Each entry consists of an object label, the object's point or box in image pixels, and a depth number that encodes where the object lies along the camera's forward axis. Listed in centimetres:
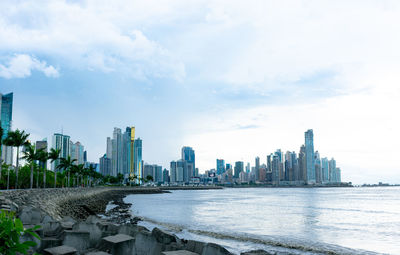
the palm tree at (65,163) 8226
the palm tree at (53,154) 6557
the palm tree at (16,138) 4850
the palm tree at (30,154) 5780
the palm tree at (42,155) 6012
